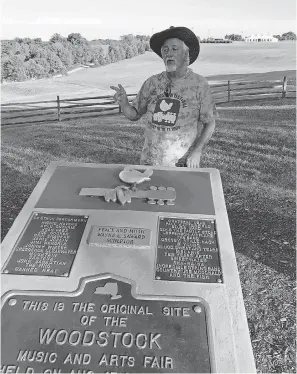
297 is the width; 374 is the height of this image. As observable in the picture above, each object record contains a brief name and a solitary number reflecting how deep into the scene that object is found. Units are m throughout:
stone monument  1.70
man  3.21
